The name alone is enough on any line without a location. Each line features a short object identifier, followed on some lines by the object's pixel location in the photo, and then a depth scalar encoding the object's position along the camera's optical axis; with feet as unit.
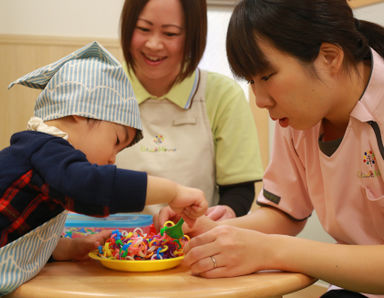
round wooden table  2.50
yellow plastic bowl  3.04
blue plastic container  4.27
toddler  2.72
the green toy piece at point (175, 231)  3.40
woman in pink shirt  3.01
